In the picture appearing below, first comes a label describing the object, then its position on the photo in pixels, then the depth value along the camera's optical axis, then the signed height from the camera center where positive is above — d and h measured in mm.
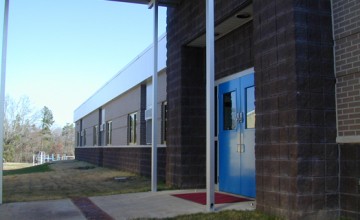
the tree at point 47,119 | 136125 +8884
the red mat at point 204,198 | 9297 -1087
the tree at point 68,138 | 129950 +2995
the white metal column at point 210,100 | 7938 +843
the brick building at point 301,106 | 6672 +659
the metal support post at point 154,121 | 11188 +658
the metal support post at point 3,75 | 9773 +1557
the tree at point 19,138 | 90312 +2084
